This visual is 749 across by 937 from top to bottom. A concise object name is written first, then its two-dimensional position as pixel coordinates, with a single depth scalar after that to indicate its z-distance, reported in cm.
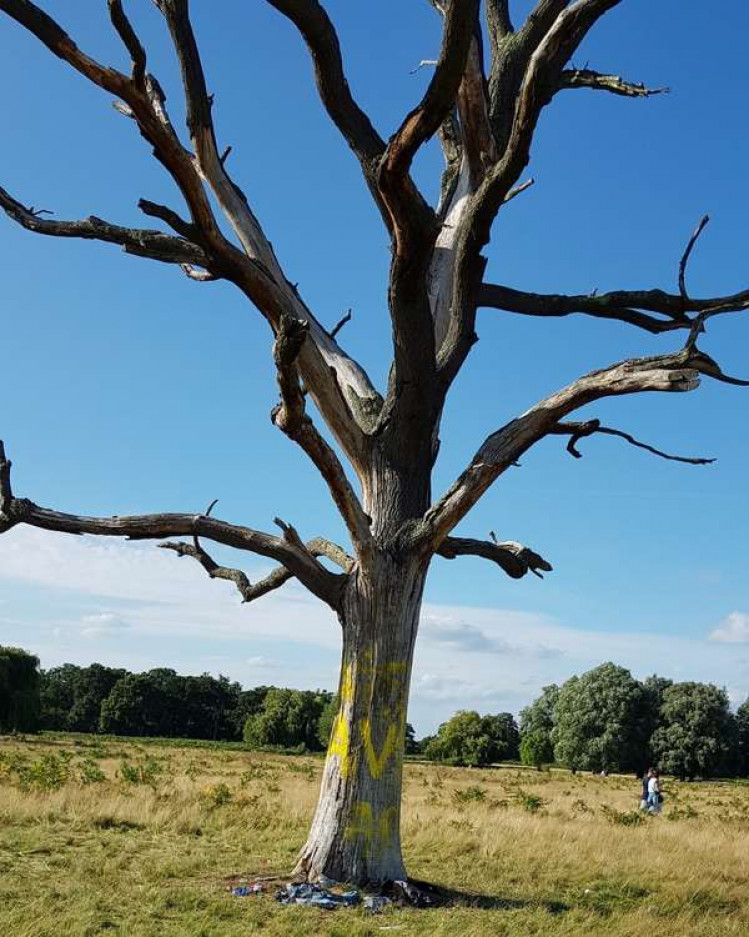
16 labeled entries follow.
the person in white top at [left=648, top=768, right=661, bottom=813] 2341
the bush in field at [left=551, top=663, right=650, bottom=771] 6191
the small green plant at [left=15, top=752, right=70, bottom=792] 1511
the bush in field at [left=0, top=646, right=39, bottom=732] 5991
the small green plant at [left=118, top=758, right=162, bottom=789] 1762
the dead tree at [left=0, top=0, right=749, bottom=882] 812
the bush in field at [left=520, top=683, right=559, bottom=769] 7244
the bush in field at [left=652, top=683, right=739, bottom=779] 6172
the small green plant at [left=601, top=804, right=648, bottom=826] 1709
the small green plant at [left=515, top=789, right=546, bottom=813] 1889
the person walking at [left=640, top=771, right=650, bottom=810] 2369
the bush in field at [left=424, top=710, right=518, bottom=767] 6750
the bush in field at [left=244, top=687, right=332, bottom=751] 8181
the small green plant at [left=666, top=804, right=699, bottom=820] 2139
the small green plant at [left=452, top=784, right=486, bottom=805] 2137
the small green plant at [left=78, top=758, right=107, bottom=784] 1720
